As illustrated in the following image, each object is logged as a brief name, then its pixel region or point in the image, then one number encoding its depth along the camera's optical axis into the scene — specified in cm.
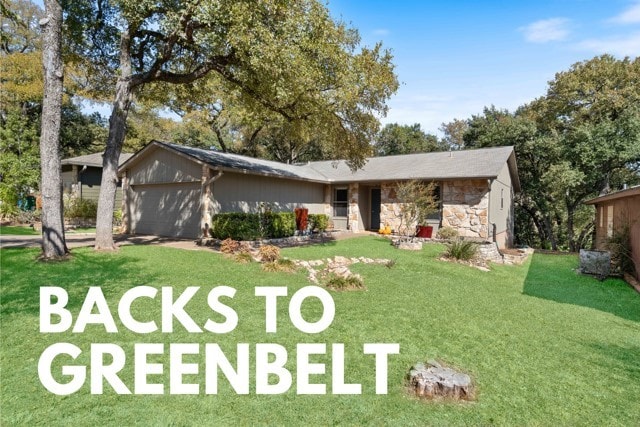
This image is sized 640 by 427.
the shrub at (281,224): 1337
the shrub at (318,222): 1659
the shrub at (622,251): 981
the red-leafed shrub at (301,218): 1552
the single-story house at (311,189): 1323
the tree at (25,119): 1686
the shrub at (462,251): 1042
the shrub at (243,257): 865
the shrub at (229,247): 977
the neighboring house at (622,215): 923
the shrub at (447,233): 1452
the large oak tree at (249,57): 888
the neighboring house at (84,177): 1945
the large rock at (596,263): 949
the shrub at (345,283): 676
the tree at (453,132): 3800
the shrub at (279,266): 781
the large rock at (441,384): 335
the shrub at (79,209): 1781
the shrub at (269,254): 862
